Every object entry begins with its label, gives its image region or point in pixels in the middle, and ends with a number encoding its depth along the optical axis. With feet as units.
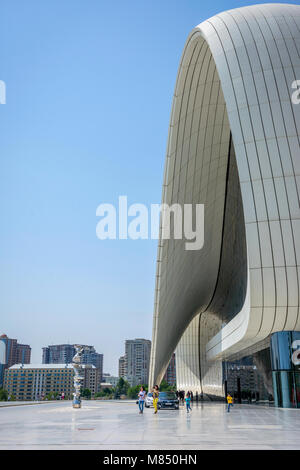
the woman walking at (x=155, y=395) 73.93
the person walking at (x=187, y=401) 74.18
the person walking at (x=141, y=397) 70.18
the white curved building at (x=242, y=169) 64.23
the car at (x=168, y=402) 87.15
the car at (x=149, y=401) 100.31
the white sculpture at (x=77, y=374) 101.81
